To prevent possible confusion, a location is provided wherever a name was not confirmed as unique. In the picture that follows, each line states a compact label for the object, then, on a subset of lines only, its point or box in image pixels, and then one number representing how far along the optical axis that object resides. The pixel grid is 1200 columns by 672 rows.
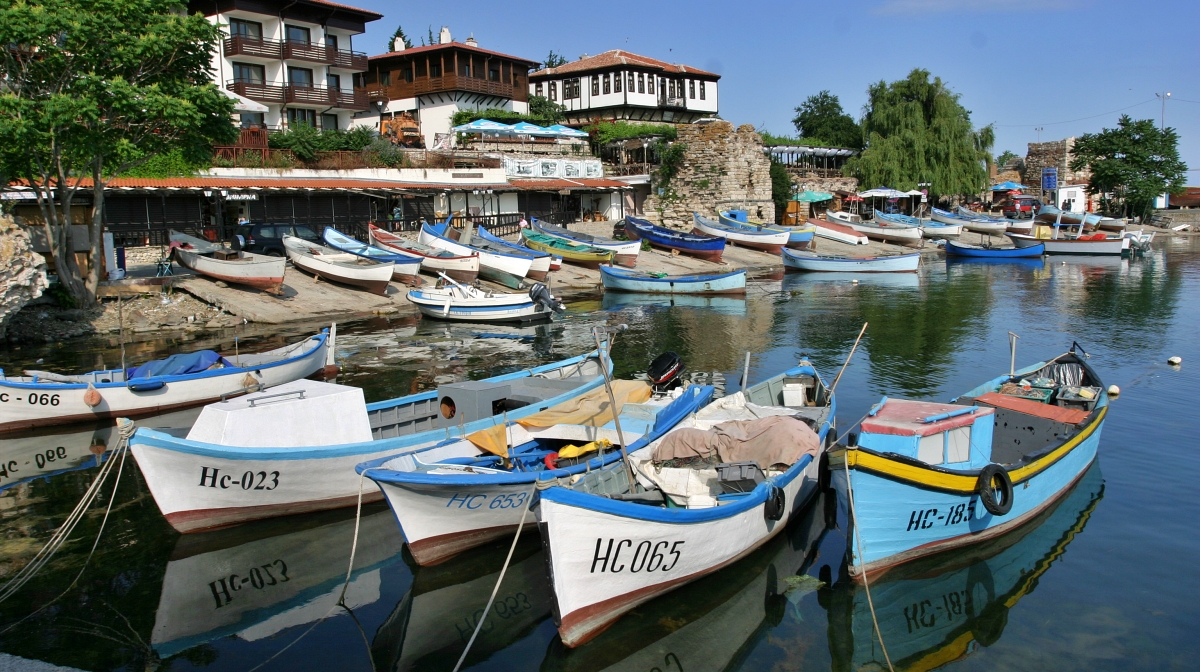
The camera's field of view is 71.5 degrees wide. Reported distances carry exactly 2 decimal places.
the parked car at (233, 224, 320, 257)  29.48
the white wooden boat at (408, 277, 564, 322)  24.98
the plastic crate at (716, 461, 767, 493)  9.23
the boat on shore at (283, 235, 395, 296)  28.11
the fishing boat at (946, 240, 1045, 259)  45.50
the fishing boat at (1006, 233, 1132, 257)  46.94
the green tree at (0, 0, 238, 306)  19.52
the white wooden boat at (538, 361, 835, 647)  7.47
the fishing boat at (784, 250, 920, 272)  39.84
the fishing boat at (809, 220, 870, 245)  50.25
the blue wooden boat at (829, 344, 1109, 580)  8.53
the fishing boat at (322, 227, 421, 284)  28.84
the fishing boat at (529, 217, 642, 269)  36.62
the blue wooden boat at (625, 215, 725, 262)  41.00
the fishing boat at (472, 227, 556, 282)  31.82
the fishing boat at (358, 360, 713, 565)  8.82
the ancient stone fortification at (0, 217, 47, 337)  18.66
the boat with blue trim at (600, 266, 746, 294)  31.59
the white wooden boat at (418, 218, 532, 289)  30.97
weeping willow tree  58.66
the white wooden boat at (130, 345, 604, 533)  9.80
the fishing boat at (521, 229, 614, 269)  36.34
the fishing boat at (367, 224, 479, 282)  29.98
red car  61.53
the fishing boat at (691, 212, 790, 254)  44.97
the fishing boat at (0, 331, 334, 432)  14.13
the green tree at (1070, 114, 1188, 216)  62.91
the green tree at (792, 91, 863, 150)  68.38
